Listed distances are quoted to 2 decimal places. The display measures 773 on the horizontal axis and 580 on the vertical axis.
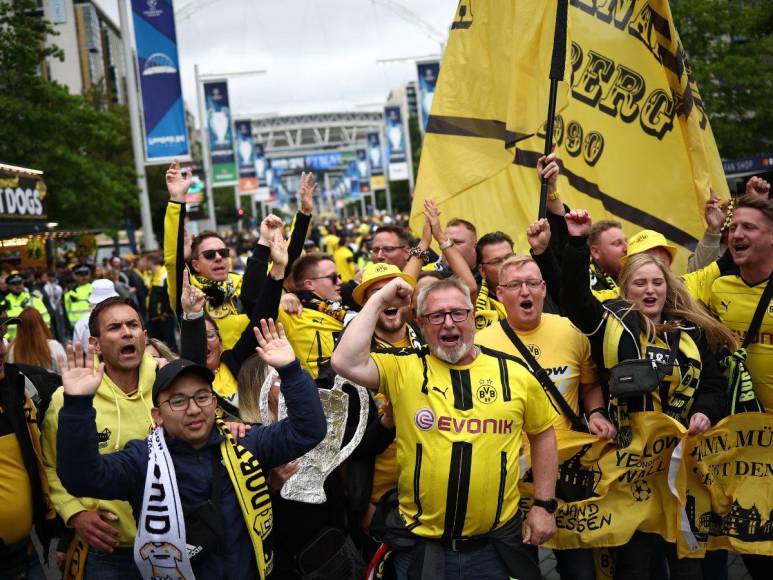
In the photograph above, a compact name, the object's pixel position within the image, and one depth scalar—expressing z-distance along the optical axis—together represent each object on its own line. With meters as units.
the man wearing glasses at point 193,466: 3.30
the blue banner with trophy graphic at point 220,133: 37.09
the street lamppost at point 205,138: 39.58
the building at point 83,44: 60.78
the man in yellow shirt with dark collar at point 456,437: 3.56
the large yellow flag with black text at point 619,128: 6.68
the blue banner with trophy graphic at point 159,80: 21.23
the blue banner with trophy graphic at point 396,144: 52.84
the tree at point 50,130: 21.03
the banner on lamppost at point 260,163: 67.88
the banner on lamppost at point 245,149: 53.66
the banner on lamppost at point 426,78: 36.81
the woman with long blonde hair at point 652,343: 4.12
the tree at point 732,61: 21.19
